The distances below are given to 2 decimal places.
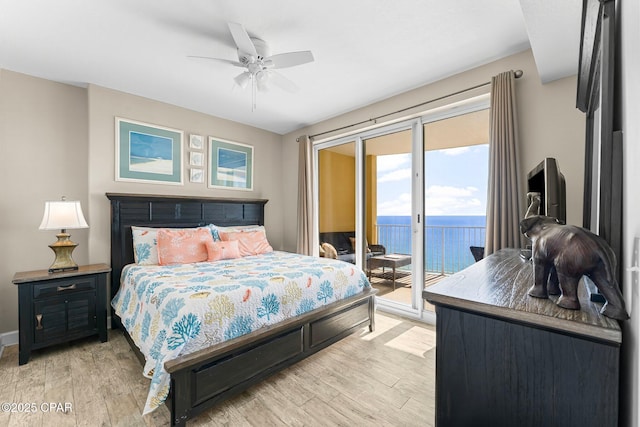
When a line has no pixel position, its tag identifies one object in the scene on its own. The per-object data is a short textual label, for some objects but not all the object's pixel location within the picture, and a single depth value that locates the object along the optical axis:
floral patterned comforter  1.70
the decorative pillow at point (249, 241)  3.61
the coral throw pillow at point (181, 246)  3.01
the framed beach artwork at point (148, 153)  3.30
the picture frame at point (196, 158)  3.86
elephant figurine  0.70
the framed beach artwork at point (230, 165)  4.10
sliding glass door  3.12
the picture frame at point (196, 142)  3.85
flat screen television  1.43
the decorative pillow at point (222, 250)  3.19
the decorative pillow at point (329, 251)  4.39
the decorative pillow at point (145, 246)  3.08
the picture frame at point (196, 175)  3.87
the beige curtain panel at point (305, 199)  4.41
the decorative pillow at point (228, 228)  3.68
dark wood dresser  0.68
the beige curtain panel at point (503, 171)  2.43
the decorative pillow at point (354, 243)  4.05
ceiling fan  2.08
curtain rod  2.48
